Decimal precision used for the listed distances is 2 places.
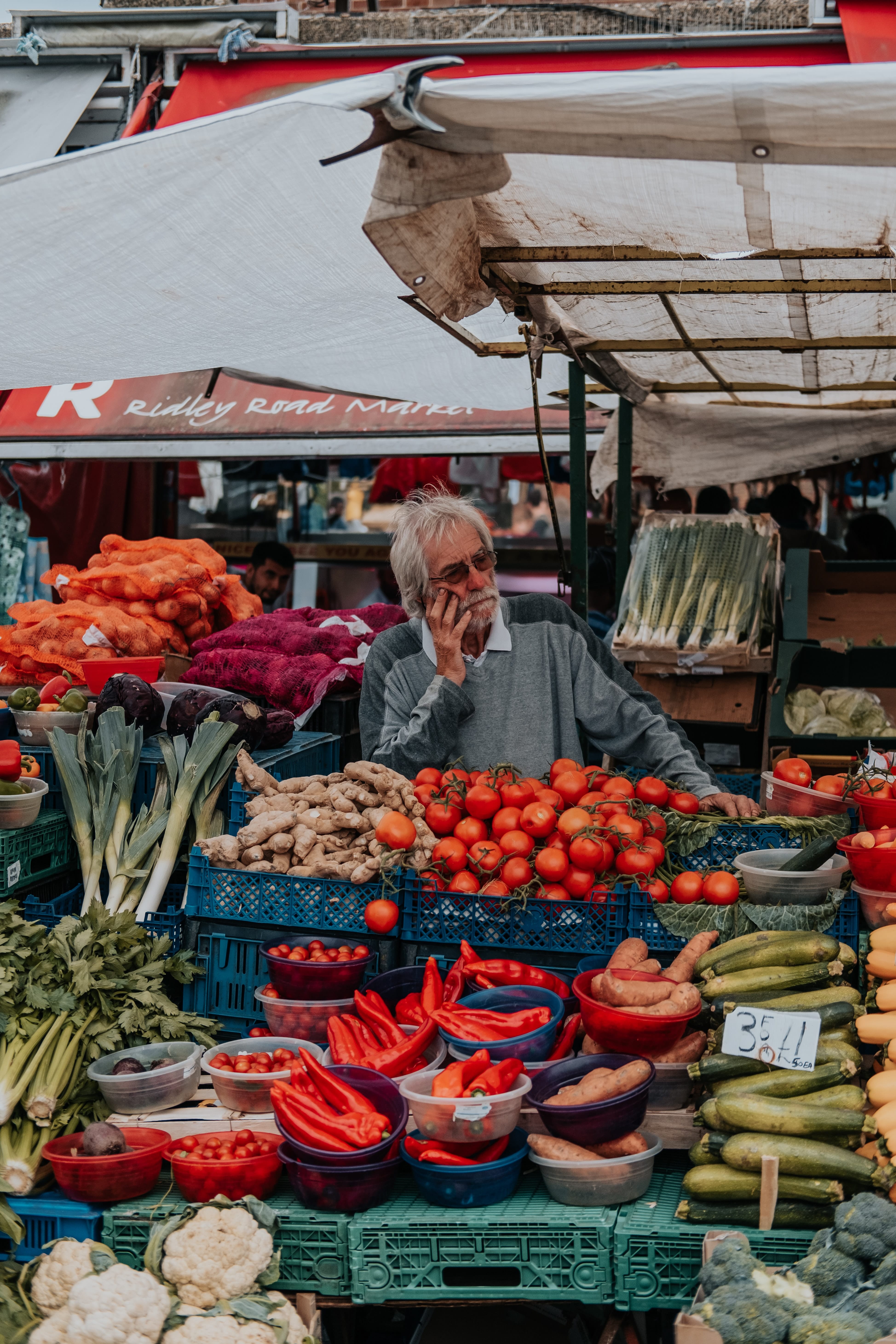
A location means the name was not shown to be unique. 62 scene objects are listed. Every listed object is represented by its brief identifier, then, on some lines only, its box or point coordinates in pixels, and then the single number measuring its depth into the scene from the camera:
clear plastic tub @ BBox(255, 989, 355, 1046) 3.23
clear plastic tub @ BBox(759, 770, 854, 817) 3.62
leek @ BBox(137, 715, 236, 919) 3.94
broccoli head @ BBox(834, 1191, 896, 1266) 2.34
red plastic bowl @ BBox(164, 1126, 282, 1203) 2.69
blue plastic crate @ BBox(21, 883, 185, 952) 3.80
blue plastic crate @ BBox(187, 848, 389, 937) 3.43
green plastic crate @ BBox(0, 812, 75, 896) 3.79
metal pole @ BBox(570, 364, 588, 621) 5.87
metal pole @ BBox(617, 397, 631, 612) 6.98
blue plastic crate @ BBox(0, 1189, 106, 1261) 2.73
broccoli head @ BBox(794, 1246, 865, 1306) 2.33
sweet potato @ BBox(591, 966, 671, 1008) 2.82
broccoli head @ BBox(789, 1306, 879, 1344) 2.17
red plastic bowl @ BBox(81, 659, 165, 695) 4.78
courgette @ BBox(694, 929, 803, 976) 3.02
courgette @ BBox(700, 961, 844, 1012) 2.89
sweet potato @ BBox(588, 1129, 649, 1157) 2.65
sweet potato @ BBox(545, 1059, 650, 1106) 2.62
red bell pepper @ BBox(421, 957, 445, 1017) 3.14
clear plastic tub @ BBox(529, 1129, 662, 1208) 2.61
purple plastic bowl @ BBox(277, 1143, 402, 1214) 2.61
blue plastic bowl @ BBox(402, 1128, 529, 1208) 2.59
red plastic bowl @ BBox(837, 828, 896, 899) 3.03
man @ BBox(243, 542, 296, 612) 9.21
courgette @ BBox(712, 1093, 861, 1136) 2.61
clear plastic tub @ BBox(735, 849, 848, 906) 3.21
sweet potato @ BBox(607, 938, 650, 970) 3.05
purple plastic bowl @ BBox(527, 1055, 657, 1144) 2.59
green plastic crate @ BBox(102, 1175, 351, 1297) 2.61
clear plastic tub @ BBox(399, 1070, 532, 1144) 2.58
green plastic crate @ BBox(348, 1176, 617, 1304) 2.54
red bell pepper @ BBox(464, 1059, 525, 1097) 2.65
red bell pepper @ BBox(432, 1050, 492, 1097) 2.66
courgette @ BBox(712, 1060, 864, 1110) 2.69
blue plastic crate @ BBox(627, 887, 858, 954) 3.26
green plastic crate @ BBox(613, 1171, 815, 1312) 2.52
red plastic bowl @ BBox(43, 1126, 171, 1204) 2.72
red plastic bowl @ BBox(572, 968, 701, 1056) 2.77
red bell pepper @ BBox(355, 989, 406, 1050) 3.04
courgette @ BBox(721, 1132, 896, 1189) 2.54
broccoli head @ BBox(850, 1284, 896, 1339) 2.20
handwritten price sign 2.69
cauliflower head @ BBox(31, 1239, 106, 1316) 2.56
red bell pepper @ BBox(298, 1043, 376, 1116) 2.75
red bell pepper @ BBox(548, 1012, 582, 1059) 3.01
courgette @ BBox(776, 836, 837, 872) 3.21
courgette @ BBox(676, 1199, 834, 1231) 2.55
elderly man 4.27
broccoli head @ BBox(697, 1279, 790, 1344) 2.21
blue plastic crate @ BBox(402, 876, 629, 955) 3.29
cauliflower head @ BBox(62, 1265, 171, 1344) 2.38
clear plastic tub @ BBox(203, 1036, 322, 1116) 2.98
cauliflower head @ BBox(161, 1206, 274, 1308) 2.50
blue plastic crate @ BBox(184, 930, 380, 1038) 3.51
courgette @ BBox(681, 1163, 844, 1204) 2.54
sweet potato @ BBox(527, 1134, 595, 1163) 2.61
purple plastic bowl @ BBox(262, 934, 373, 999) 3.22
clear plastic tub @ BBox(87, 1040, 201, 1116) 3.08
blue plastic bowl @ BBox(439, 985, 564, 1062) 2.83
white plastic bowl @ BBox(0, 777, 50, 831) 3.81
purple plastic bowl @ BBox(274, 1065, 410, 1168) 2.60
